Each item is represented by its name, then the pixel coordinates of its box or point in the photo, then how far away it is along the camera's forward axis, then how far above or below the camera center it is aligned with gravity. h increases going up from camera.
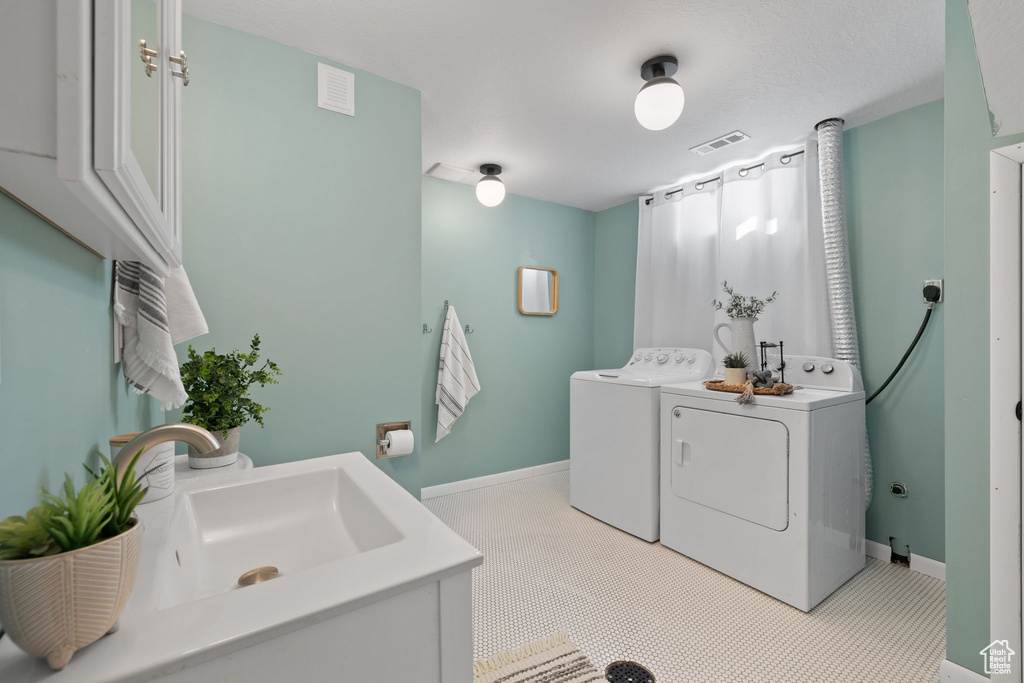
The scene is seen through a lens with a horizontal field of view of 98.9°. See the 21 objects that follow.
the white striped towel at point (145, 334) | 0.94 +0.01
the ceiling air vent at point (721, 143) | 2.37 +1.11
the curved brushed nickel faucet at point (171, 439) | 0.64 -0.15
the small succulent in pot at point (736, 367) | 2.19 -0.13
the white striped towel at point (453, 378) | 2.97 -0.26
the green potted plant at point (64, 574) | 0.39 -0.22
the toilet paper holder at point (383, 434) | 1.80 -0.39
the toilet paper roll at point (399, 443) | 1.76 -0.42
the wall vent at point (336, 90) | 1.69 +0.98
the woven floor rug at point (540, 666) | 1.44 -1.11
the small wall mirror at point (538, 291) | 3.46 +0.40
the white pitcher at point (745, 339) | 2.25 +0.01
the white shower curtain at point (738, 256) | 2.38 +0.53
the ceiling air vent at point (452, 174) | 2.86 +1.13
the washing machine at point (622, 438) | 2.39 -0.57
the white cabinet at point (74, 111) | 0.37 +0.21
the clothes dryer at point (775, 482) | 1.81 -0.64
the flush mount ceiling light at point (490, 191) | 2.70 +0.93
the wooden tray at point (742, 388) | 1.98 -0.23
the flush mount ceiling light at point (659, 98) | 1.67 +0.93
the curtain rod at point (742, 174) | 2.49 +1.05
